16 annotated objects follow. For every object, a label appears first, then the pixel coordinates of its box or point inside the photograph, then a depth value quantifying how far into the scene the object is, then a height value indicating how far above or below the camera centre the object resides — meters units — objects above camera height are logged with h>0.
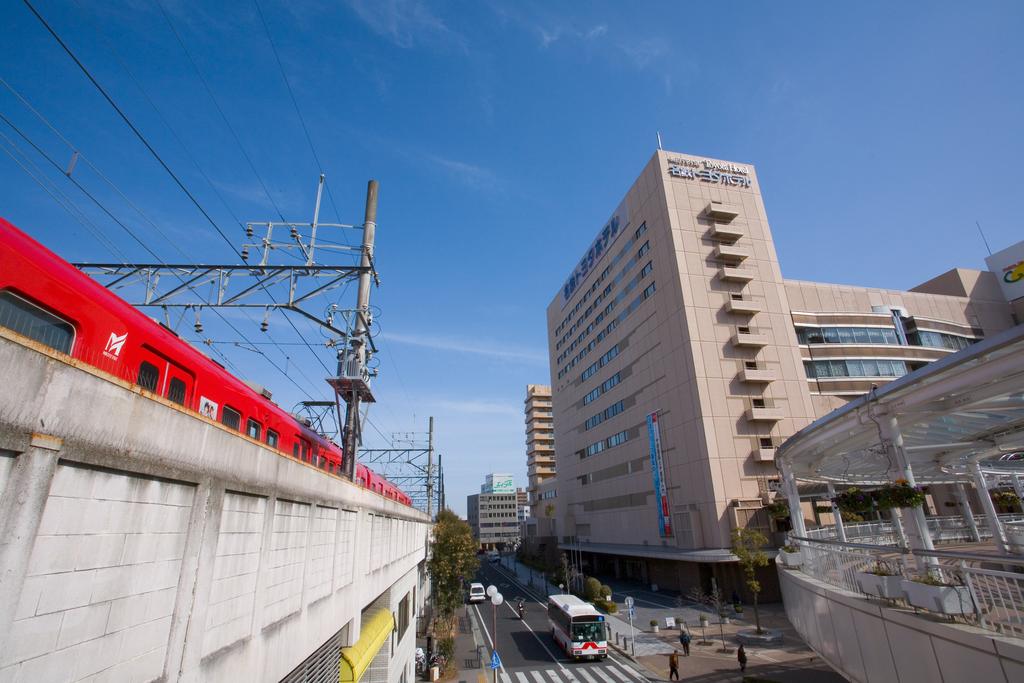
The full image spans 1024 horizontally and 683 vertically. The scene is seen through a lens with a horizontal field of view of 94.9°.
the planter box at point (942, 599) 6.45 -1.35
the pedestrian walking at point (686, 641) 23.72 -6.32
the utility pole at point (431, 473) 39.22 +3.48
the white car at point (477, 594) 44.16 -7.05
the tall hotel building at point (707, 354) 37.66 +13.23
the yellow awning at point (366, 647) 9.04 -2.67
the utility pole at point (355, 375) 11.91 +3.51
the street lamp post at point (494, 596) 18.06 -3.01
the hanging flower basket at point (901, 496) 9.20 +0.07
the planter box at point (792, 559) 14.55 -1.68
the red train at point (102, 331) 5.41 +2.60
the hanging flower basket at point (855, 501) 10.33 +0.01
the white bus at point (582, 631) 23.94 -5.91
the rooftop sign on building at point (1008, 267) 54.97 +25.92
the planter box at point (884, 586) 7.83 -1.39
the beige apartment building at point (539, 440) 92.00 +13.92
